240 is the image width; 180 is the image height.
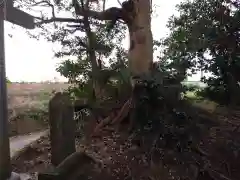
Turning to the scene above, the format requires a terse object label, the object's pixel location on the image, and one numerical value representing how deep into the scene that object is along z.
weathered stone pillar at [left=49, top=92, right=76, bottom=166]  1.62
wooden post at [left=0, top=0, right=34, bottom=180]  1.92
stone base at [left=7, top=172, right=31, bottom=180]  2.00
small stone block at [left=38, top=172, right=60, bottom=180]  1.46
